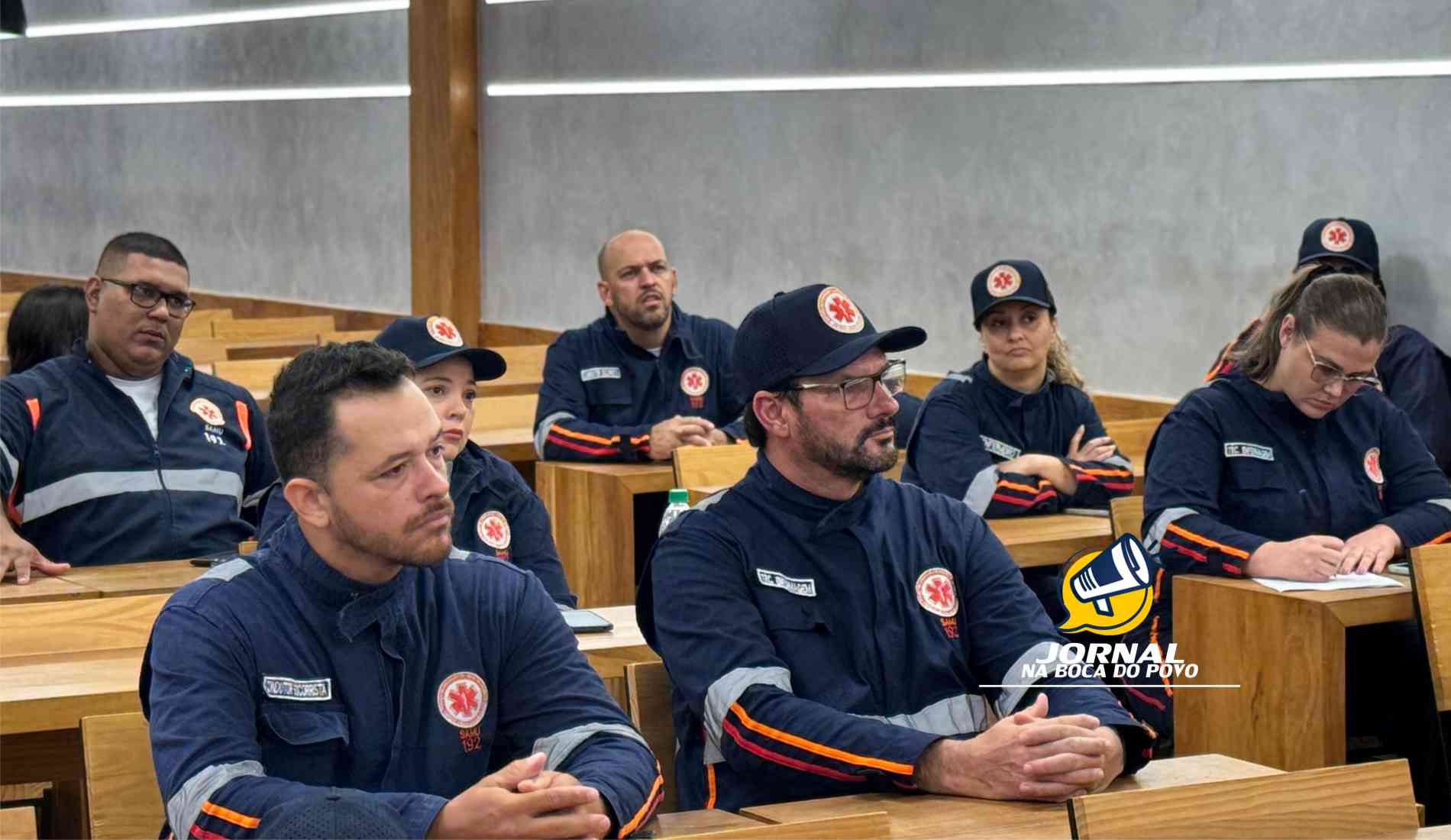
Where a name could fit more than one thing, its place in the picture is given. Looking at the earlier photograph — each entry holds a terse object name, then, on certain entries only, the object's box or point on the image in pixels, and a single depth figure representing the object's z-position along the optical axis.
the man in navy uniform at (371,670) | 2.04
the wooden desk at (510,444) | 6.00
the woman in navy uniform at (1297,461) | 3.82
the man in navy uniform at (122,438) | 4.20
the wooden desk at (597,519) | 5.45
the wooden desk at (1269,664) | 3.57
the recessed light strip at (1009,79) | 5.88
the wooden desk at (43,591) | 3.65
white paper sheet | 3.67
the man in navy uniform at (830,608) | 2.50
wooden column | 10.02
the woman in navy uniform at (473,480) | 3.45
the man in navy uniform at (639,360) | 5.99
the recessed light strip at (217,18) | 10.70
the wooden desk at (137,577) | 3.70
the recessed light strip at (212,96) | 10.78
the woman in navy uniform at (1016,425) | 4.76
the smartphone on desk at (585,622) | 3.27
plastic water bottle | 3.96
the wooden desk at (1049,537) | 4.37
